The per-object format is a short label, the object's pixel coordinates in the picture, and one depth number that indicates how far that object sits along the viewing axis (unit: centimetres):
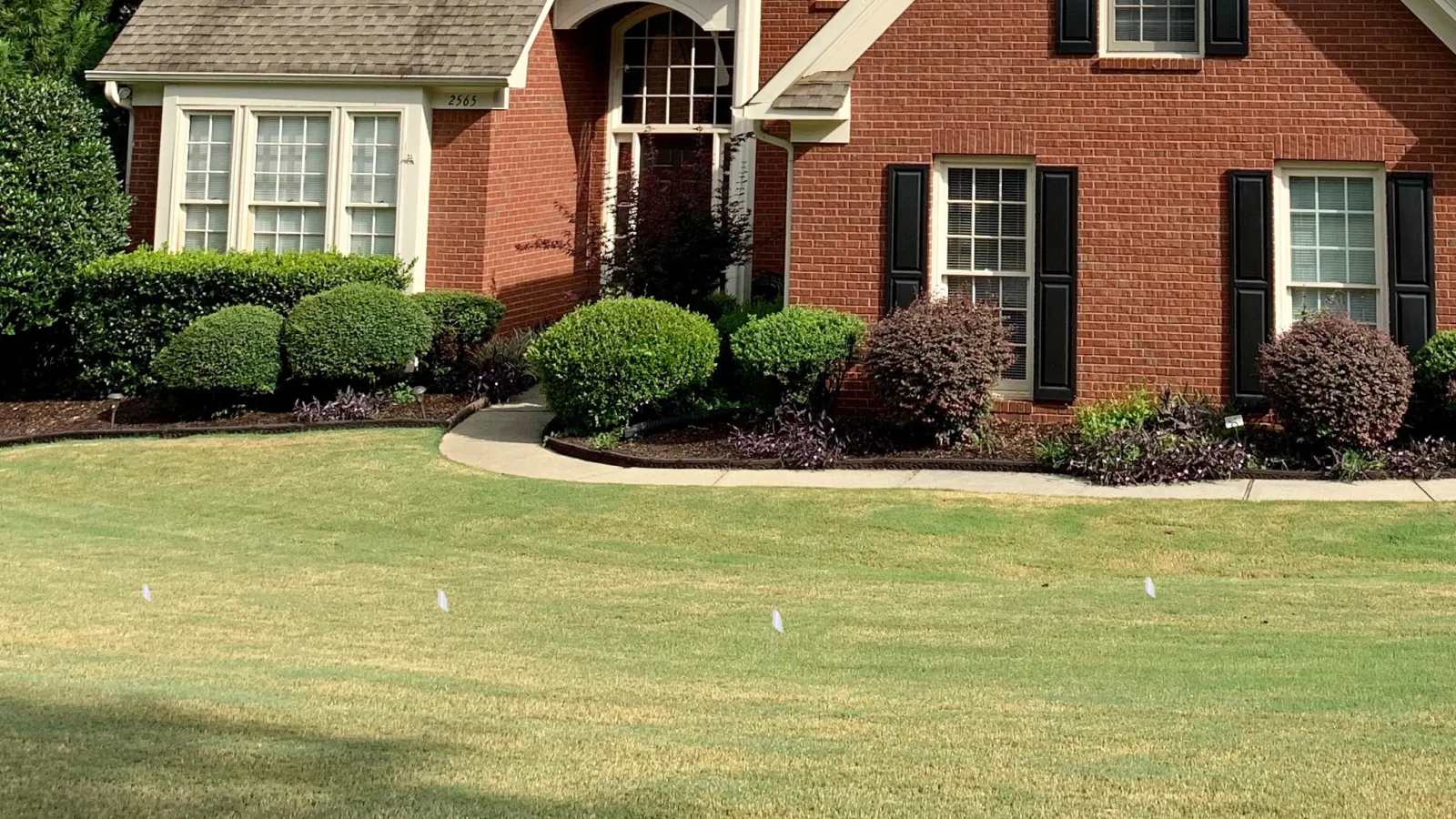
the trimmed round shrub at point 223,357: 1572
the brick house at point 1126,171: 1395
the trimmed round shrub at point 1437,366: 1317
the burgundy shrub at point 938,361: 1345
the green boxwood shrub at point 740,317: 1522
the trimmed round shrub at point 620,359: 1413
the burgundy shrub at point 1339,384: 1273
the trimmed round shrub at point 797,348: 1409
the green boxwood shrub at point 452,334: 1706
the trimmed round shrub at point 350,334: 1584
